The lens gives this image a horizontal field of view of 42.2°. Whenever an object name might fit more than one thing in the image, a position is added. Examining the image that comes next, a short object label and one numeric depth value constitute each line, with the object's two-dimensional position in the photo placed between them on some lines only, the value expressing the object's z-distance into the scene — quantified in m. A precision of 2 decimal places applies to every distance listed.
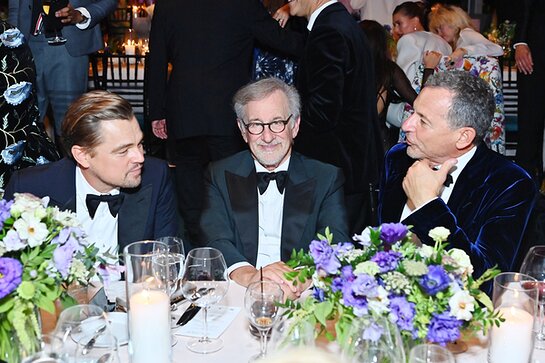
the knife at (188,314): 1.85
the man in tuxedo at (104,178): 2.48
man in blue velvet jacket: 2.27
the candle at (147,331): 1.57
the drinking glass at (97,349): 1.36
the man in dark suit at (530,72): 5.23
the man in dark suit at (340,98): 3.40
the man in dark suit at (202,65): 3.98
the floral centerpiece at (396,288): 1.43
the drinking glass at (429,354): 1.30
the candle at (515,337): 1.57
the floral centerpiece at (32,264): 1.44
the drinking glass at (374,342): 1.28
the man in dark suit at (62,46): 4.37
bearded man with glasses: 2.65
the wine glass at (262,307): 1.65
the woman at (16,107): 3.02
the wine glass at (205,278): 1.80
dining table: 1.67
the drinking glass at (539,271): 1.79
